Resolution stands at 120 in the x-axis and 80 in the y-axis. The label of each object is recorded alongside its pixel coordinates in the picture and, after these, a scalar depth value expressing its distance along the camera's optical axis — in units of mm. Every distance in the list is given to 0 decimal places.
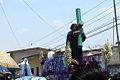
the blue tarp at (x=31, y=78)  3324
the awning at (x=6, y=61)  8358
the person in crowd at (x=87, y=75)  1797
